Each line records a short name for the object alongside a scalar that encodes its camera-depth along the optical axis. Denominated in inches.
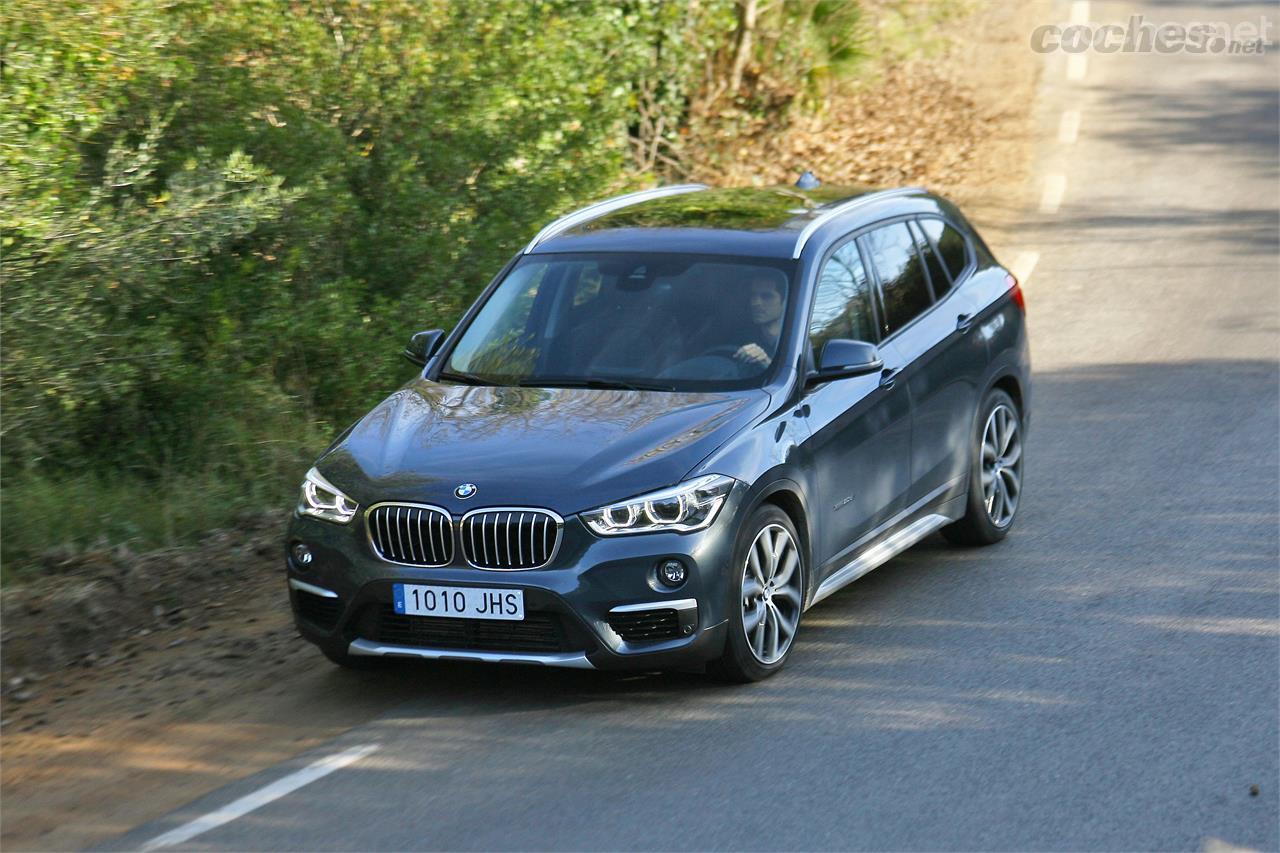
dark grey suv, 463.5
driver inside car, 532.4
